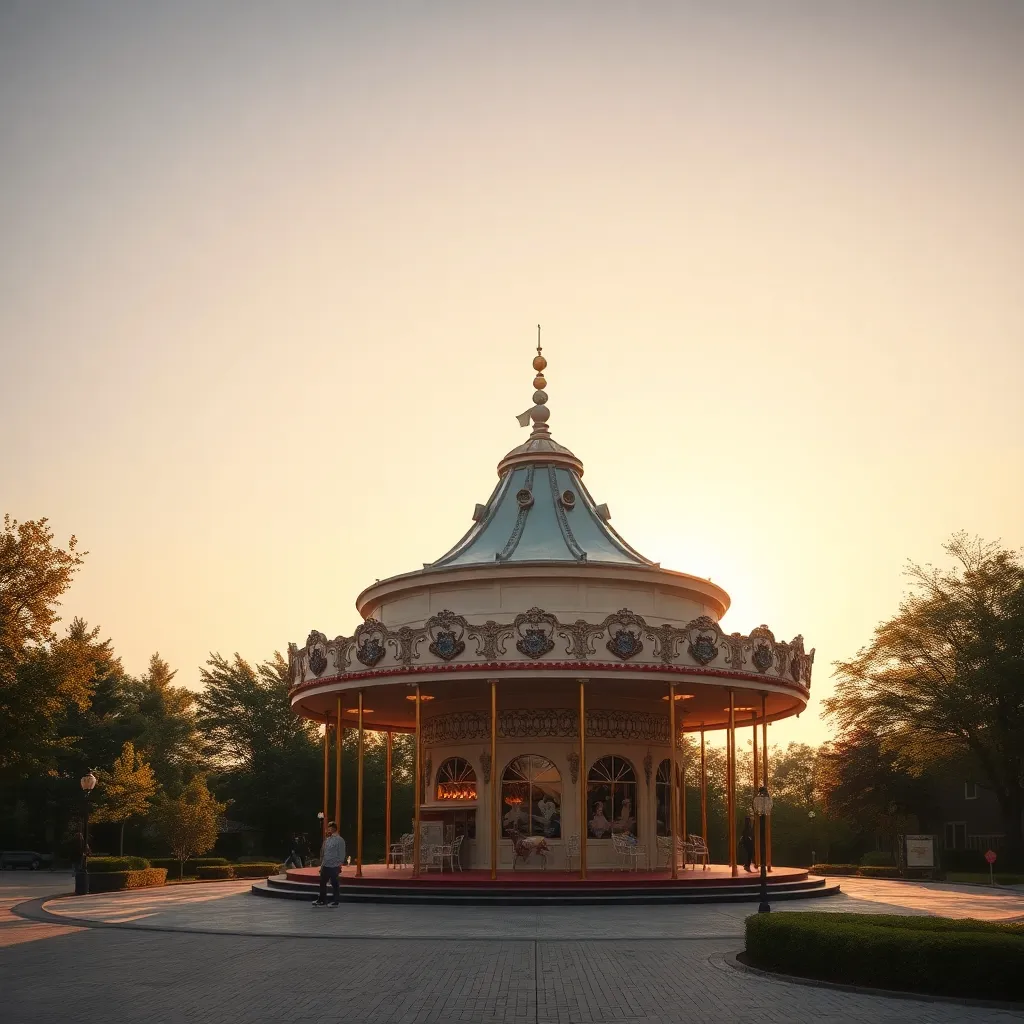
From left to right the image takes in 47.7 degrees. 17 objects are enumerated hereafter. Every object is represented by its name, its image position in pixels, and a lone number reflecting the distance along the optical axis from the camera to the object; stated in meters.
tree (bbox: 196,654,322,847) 63.31
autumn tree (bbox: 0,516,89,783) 36.00
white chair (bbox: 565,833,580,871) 30.14
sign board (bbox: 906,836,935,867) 39.44
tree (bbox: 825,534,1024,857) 44.72
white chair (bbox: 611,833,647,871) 30.02
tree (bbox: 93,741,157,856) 47.06
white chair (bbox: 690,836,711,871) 33.19
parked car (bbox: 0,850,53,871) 56.66
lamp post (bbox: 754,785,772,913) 23.59
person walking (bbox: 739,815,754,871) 34.75
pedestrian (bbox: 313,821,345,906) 24.38
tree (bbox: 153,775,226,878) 42.72
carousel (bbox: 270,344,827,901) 27.20
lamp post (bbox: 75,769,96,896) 31.64
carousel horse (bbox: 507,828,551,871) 29.97
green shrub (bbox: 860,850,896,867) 52.12
